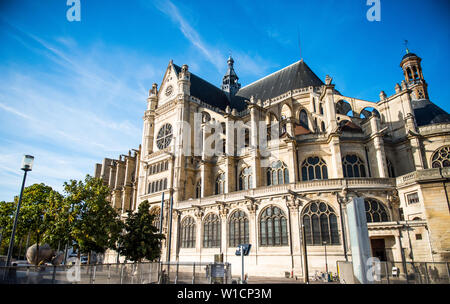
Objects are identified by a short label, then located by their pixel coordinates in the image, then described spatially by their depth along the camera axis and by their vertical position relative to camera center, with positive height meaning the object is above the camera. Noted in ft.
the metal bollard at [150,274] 46.83 -4.65
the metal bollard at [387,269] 39.86 -3.77
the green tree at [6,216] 86.83 +9.01
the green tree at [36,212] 75.46 +8.97
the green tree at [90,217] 72.10 +7.30
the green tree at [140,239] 81.20 +1.67
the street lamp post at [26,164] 44.23 +12.40
